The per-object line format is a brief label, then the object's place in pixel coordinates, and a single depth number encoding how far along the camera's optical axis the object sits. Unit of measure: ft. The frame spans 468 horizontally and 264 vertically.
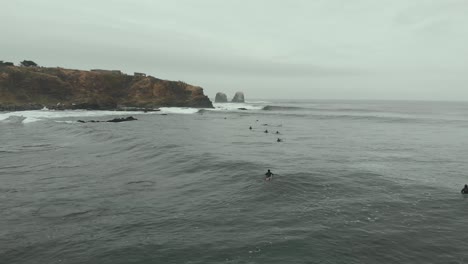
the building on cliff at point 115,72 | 501.15
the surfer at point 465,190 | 72.13
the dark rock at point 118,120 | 237.68
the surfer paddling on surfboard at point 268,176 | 79.99
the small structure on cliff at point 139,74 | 507.75
